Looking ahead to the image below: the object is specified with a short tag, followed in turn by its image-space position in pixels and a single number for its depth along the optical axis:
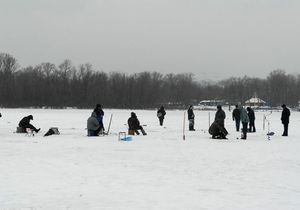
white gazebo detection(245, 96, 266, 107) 138.16
